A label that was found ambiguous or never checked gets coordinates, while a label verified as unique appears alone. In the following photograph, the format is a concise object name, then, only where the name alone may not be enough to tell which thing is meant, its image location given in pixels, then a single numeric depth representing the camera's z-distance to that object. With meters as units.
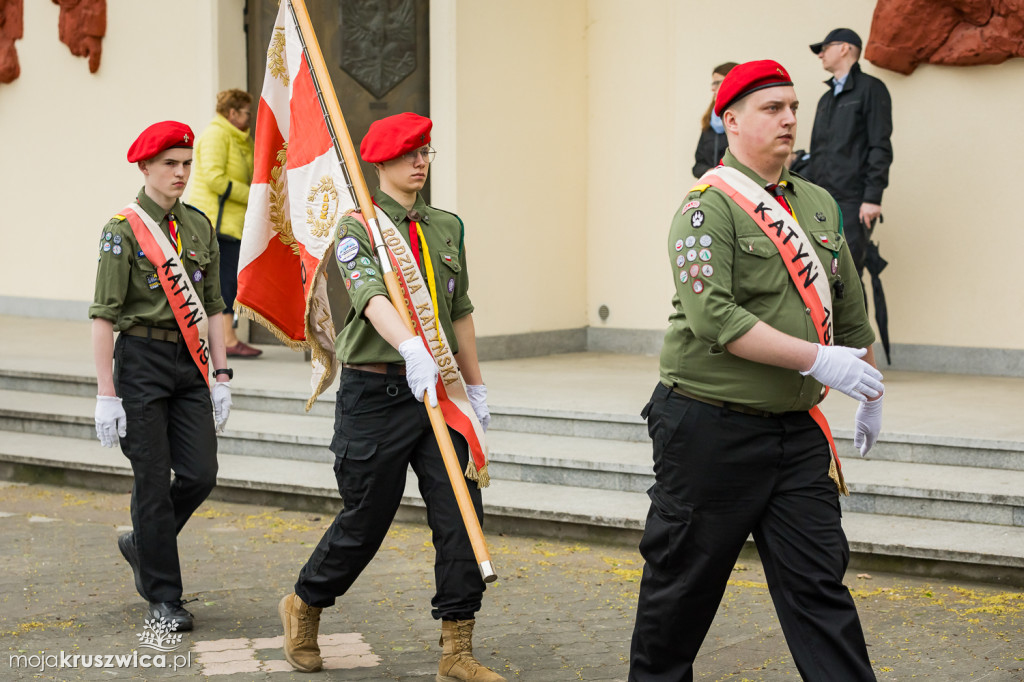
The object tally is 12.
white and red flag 5.04
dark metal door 10.20
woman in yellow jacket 10.17
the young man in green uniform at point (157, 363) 5.31
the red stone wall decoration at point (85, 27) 12.93
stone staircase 6.00
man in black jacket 8.48
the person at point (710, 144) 9.45
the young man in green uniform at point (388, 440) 4.55
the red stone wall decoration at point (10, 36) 14.09
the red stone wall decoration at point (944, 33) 8.85
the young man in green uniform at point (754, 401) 3.63
